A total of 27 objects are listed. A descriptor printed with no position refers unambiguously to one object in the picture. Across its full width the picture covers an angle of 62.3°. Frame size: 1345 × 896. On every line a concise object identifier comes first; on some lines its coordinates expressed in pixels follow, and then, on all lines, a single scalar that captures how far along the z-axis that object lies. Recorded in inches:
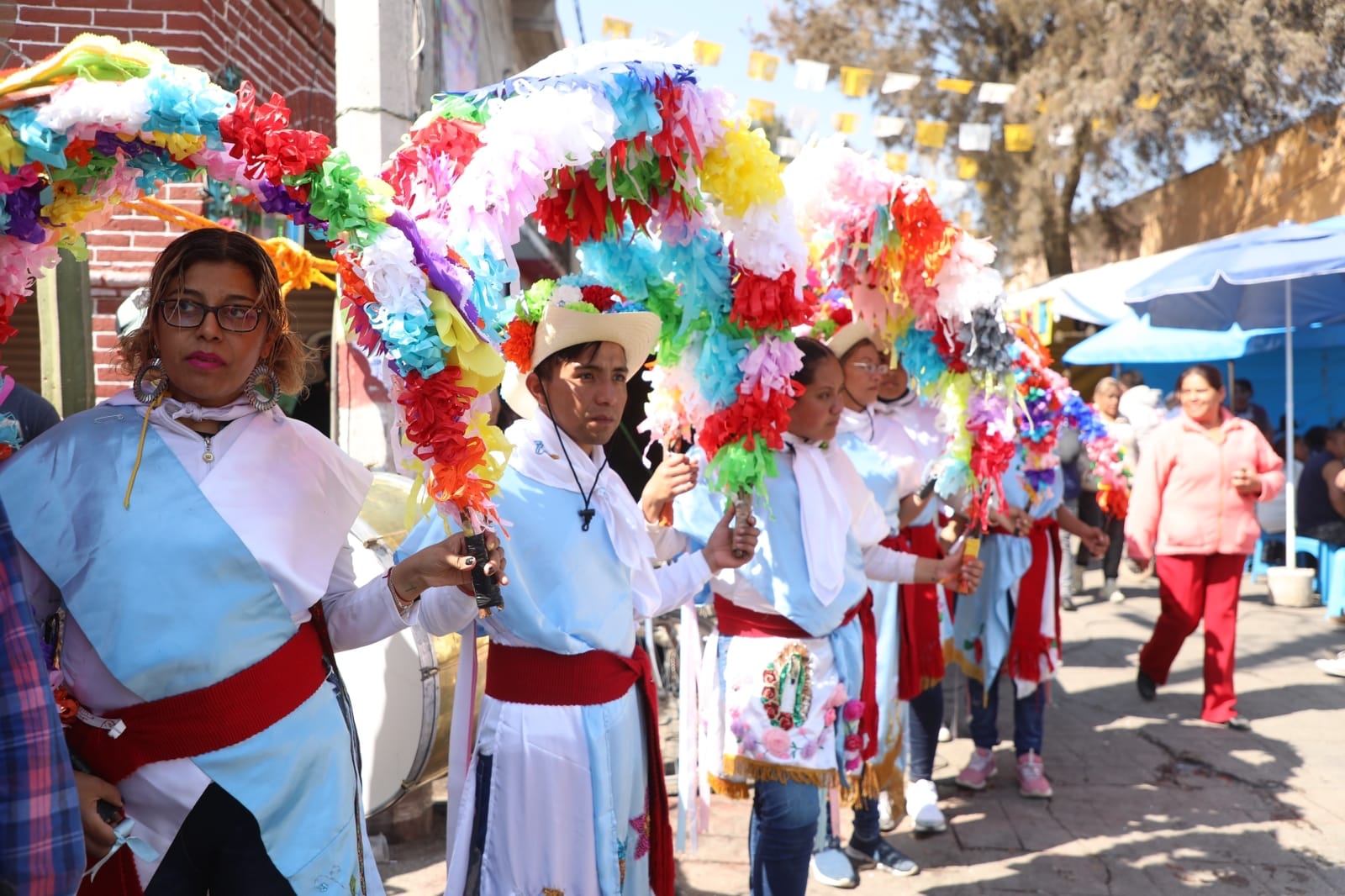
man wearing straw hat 106.1
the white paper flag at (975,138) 491.8
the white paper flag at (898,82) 423.2
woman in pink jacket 251.3
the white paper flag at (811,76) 399.5
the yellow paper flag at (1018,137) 513.0
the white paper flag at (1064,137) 562.3
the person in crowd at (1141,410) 395.2
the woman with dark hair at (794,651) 133.4
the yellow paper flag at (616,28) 336.2
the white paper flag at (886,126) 473.1
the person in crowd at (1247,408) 430.3
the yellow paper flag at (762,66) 392.8
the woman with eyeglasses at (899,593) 173.9
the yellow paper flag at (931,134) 437.7
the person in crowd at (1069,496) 335.6
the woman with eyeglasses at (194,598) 77.8
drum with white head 151.4
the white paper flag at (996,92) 462.9
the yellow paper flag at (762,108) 418.6
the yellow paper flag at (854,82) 411.8
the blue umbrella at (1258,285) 315.3
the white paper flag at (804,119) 433.1
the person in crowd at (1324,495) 363.3
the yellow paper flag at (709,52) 353.7
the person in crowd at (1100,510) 382.3
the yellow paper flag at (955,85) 439.7
